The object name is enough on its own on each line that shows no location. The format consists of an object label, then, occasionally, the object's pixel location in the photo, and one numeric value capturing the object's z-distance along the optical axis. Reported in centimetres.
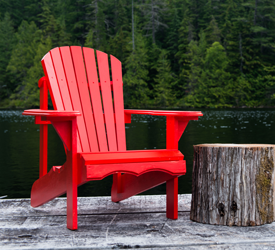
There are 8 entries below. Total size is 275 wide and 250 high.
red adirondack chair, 214
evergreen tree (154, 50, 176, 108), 3803
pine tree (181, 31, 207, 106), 3831
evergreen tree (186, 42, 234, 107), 3750
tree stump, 219
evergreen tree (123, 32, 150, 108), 3781
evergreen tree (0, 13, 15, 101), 3938
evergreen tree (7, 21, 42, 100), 3956
